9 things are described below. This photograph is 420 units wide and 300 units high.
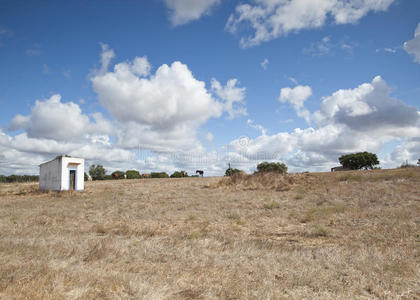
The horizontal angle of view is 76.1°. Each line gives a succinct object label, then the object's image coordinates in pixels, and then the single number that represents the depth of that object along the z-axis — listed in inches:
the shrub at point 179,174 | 2121.6
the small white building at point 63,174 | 1021.2
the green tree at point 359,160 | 1681.8
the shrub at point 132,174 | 2313.2
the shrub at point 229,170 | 1682.8
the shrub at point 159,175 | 2242.9
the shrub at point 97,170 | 3070.9
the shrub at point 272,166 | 1987.0
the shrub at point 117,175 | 2243.5
